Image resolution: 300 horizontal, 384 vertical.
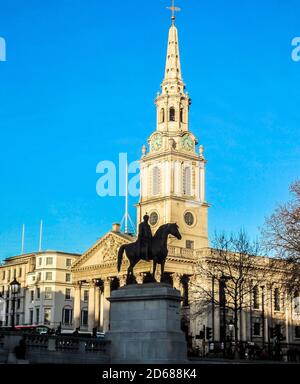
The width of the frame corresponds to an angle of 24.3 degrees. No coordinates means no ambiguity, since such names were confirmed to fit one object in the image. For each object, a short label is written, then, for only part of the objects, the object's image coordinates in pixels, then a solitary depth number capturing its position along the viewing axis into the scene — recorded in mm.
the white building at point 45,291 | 134000
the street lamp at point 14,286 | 42719
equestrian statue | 38688
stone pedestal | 35875
